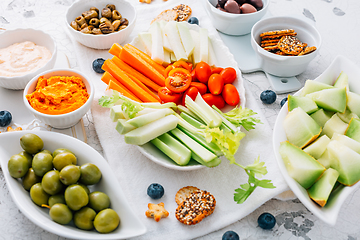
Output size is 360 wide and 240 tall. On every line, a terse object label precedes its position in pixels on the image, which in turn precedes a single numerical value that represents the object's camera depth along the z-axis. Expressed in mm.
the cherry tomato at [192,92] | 759
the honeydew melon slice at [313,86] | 723
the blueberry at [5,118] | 744
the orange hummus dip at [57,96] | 728
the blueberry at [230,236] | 676
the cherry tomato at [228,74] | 778
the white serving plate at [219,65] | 705
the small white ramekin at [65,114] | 722
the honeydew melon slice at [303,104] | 704
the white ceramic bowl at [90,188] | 644
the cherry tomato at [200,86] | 771
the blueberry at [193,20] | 881
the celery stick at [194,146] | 695
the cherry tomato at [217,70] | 789
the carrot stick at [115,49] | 804
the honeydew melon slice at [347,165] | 657
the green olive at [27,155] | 681
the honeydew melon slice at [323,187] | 650
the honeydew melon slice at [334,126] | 695
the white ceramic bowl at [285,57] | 789
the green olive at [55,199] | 656
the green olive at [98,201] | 658
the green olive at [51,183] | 654
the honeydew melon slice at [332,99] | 705
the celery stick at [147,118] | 709
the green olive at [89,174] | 669
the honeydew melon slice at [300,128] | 685
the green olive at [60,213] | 646
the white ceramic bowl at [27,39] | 773
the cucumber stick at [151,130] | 703
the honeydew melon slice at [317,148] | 679
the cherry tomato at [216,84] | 763
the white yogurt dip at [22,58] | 771
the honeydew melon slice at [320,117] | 707
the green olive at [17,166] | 668
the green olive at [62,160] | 669
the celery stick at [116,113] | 720
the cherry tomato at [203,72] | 774
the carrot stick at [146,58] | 795
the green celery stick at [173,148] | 699
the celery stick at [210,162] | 695
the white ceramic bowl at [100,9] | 828
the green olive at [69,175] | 654
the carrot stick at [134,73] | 792
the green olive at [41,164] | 667
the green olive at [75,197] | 648
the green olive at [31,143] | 681
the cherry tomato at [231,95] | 760
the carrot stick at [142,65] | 789
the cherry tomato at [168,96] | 764
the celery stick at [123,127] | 708
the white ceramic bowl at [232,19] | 843
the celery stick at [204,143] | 704
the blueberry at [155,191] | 698
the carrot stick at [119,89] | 768
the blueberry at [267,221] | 686
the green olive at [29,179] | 670
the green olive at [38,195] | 660
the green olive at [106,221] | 646
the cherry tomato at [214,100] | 763
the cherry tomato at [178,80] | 762
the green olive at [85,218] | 650
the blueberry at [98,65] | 817
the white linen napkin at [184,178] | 688
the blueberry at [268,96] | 788
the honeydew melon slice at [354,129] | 680
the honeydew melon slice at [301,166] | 658
